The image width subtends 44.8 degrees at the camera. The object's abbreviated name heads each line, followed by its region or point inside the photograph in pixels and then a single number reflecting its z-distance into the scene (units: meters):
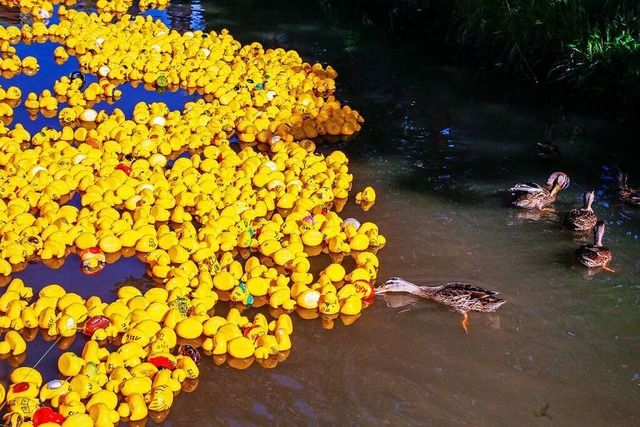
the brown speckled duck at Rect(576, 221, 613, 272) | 5.93
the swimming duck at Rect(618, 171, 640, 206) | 6.97
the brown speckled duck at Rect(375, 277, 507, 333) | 5.40
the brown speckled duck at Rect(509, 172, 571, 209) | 6.86
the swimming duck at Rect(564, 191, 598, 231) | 6.47
